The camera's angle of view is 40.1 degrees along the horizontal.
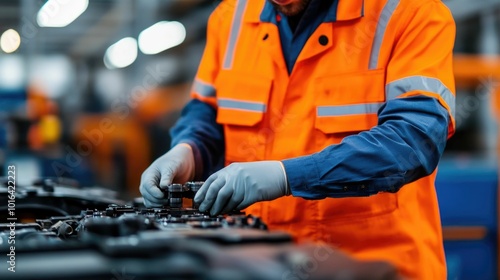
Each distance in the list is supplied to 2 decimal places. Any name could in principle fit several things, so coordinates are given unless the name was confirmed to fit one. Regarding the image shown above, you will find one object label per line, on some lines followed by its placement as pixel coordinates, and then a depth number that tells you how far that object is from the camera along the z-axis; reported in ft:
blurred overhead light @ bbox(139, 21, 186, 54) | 38.24
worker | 5.85
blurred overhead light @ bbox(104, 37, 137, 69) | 41.19
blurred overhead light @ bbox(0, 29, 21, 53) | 27.48
